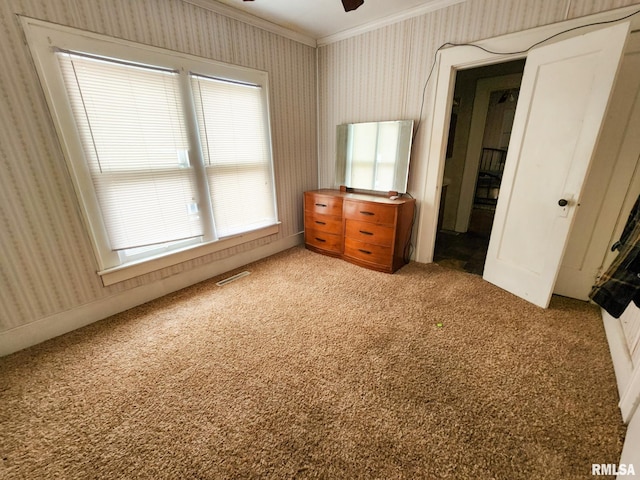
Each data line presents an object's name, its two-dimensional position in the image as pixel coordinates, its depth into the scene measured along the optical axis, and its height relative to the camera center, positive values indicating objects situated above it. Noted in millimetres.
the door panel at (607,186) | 1832 -282
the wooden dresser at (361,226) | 2674 -802
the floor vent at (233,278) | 2672 -1265
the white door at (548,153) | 1706 -27
